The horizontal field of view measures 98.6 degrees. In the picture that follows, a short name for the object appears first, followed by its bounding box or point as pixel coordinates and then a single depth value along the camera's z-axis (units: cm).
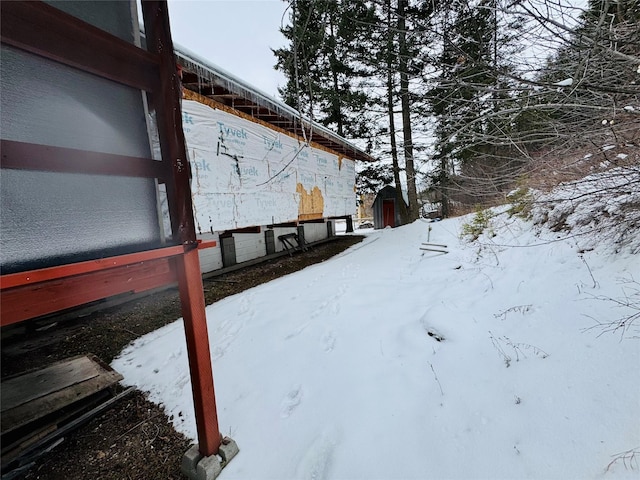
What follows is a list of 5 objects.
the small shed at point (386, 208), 1811
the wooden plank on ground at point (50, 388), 255
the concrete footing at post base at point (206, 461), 209
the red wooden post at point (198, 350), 201
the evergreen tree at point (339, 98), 1227
